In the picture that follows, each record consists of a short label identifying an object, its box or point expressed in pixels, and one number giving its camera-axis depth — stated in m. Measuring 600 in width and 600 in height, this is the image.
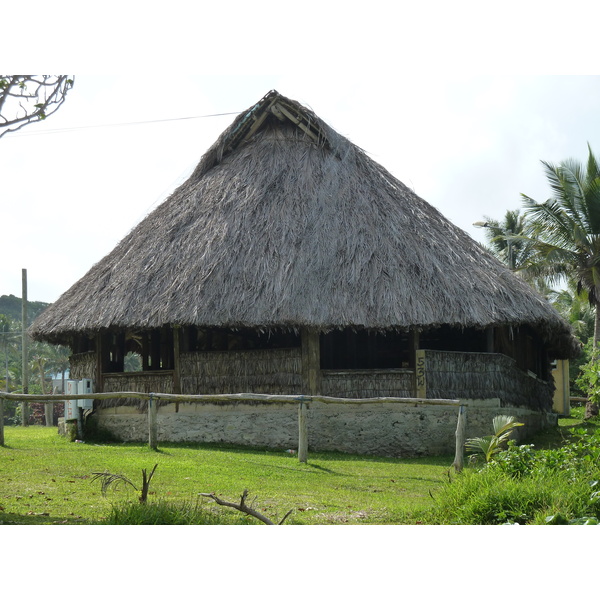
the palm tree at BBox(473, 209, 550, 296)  31.31
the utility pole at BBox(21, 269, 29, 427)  24.77
